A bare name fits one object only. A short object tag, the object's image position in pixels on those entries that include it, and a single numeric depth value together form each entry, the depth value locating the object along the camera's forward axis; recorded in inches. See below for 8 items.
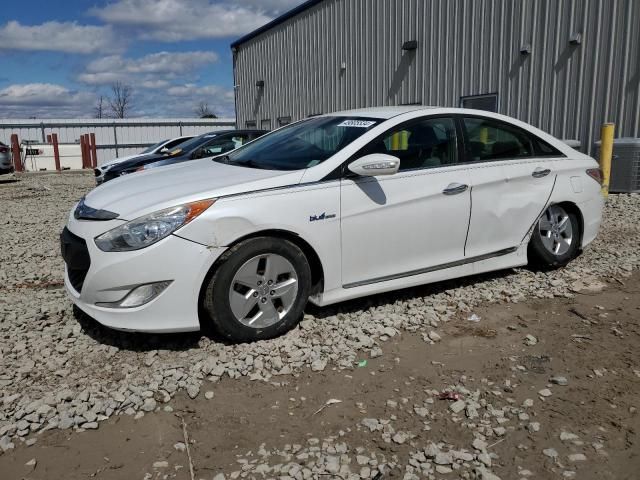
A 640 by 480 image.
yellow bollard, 366.0
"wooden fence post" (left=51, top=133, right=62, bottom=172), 1021.8
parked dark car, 406.3
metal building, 387.5
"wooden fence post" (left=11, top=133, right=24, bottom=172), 972.4
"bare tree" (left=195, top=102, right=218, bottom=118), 2664.9
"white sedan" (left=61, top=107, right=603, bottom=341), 133.0
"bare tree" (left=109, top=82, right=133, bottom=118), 2511.1
